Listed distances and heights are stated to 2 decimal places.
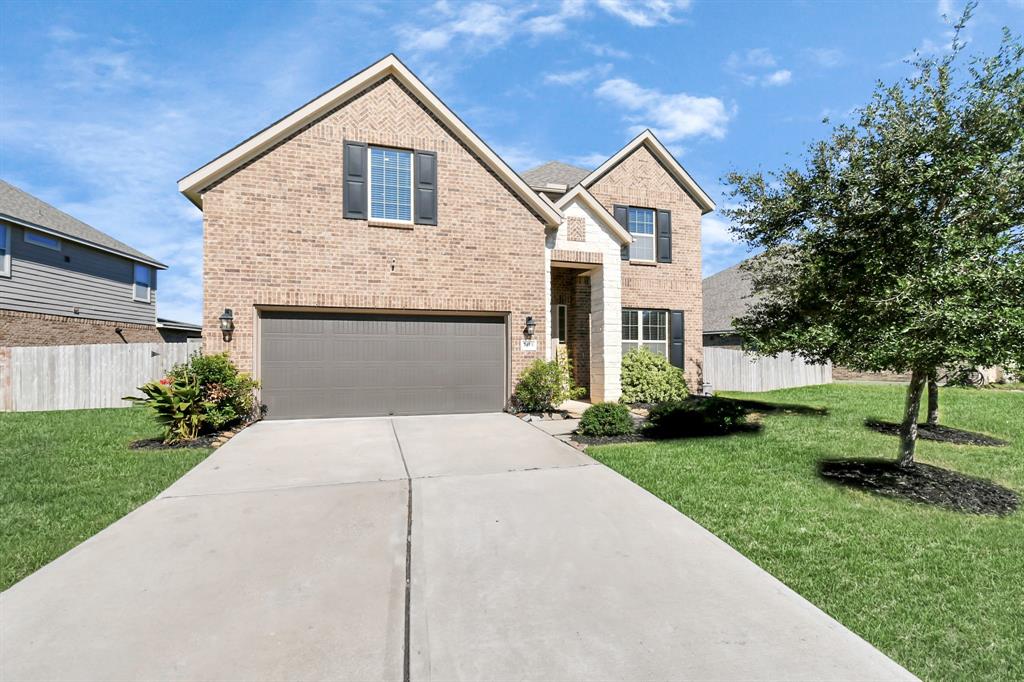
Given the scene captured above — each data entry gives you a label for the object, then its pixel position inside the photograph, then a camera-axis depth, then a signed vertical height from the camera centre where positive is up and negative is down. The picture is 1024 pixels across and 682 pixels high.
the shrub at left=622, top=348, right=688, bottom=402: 12.89 -0.78
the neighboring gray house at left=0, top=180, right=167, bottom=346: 14.17 +2.57
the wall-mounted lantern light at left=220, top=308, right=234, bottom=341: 8.98 +0.57
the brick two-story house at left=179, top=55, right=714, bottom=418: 9.30 +2.11
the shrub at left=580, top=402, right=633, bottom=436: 8.09 -1.23
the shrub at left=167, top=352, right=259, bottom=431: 7.95 -0.60
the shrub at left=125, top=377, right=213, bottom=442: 7.50 -0.87
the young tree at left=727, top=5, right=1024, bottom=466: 4.86 +1.41
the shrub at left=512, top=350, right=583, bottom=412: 10.34 -0.78
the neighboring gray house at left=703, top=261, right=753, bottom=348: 23.21 +2.48
